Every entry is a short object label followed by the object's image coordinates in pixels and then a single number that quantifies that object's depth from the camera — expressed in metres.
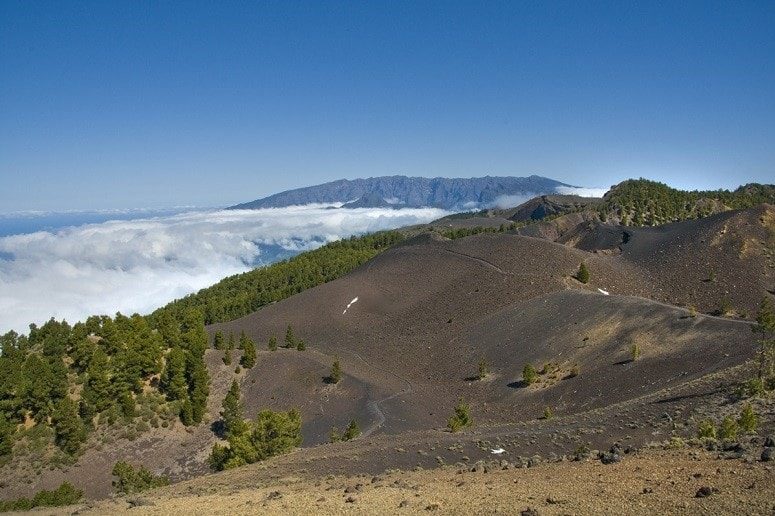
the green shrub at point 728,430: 20.45
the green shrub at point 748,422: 21.11
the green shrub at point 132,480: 31.64
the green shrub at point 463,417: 38.22
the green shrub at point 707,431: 21.27
